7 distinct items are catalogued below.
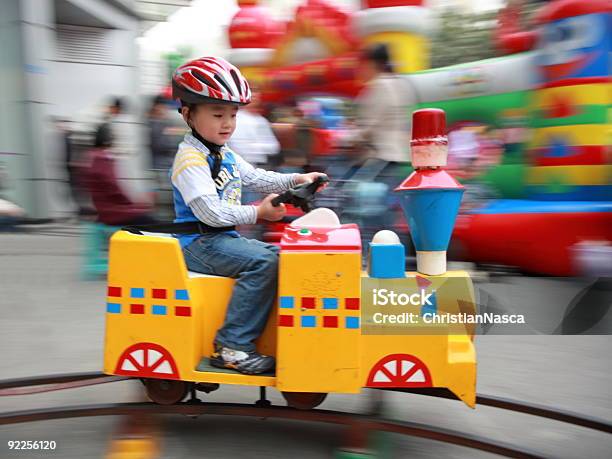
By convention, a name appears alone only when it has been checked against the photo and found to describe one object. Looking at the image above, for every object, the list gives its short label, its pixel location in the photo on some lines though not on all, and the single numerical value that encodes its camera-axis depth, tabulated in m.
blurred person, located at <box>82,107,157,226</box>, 5.35
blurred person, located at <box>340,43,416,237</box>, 4.52
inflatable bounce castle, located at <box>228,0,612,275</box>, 5.24
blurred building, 8.87
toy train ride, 2.41
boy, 2.54
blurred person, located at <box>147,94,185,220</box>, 7.23
